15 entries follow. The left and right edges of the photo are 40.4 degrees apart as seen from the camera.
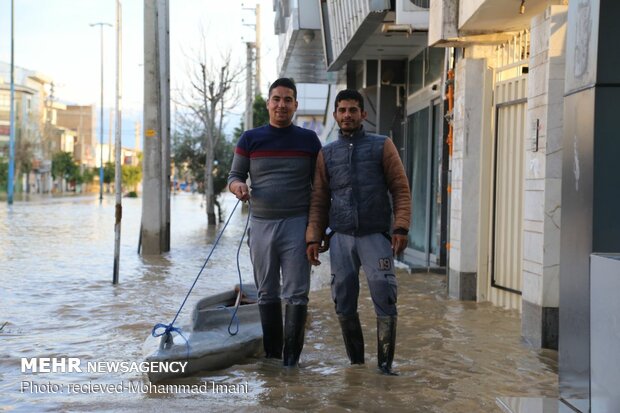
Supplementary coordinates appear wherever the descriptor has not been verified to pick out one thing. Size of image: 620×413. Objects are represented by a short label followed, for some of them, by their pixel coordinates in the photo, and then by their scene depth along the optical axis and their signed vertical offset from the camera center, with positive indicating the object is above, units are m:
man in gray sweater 5.79 -0.27
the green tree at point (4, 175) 74.44 -1.31
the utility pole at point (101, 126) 58.91 +3.57
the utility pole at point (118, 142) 11.97 +0.34
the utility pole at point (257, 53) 43.57 +5.91
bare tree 27.78 +2.53
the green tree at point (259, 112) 49.28 +3.12
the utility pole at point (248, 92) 35.36 +3.14
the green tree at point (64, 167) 94.81 -0.64
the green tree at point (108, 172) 111.94 -1.30
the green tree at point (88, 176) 106.59 -1.83
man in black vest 5.54 -0.32
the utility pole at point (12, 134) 50.97 +1.90
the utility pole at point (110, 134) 123.20 +4.31
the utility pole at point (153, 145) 16.59 +0.36
